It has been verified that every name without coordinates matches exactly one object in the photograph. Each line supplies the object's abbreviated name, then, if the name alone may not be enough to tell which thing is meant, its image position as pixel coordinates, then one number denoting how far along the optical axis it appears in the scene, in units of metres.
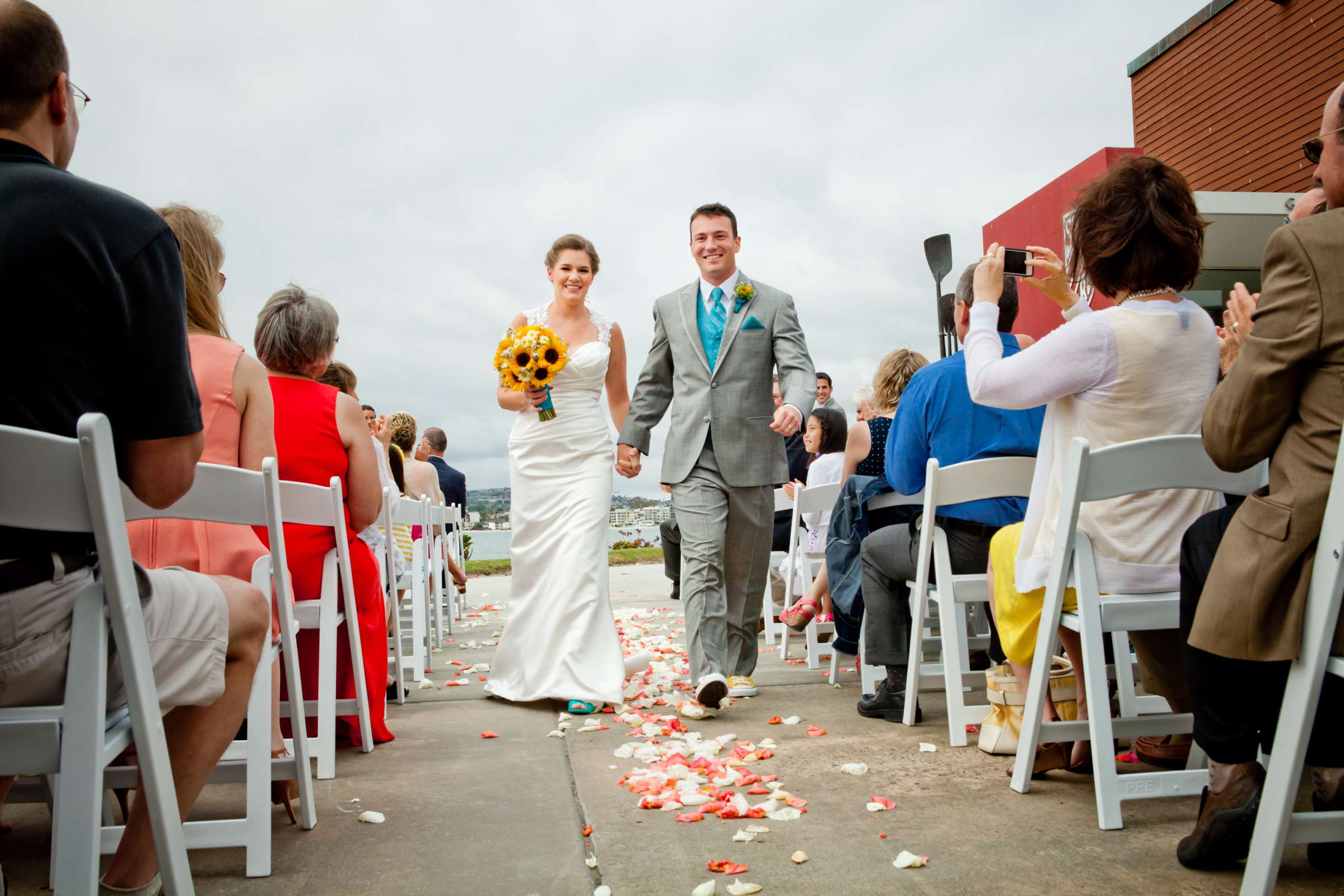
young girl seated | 7.09
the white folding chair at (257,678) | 2.49
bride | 5.13
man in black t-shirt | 1.71
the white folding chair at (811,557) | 6.06
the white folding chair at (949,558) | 3.77
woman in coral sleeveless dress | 2.95
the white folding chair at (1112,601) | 2.63
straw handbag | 3.46
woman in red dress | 4.14
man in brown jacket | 1.90
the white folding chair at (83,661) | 1.59
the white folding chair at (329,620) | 3.51
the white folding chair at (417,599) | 5.97
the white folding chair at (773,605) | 6.87
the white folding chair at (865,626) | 4.61
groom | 5.05
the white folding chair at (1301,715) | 1.85
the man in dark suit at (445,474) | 12.38
